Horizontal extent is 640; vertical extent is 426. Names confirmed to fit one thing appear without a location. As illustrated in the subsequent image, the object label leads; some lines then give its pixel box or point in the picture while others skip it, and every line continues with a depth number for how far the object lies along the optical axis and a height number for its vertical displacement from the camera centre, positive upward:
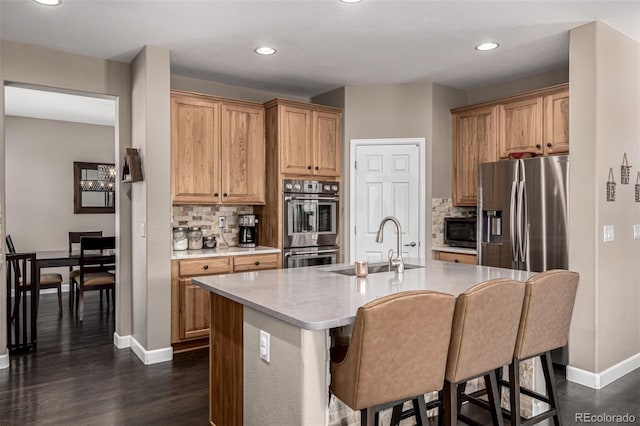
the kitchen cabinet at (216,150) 4.20 +0.60
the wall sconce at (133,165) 3.77 +0.39
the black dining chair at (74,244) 5.55 -0.48
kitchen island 1.80 -0.53
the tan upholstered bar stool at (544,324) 2.20 -0.58
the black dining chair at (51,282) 5.46 -0.85
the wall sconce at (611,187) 3.35 +0.17
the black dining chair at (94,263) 5.08 -0.60
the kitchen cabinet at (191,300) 3.97 -0.80
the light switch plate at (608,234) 3.34 -0.18
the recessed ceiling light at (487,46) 3.74 +1.38
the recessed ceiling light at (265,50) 3.81 +1.39
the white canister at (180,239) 4.40 -0.27
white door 4.95 +0.16
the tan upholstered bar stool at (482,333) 1.93 -0.55
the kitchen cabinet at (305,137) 4.65 +0.79
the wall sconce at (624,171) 3.50 +0.30
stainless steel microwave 4.59 -0.22
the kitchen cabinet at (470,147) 4.66 +0.68
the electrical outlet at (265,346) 2.00 -0.61
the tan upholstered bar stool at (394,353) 1.67 -0.55
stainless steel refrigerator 3.53 -0.04
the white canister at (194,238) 4.49 -0.27
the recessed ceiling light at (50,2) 2.89 +1.36
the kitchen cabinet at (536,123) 4.04 +0.83
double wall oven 4.68 -0.12
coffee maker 4.76 -0.21
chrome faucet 2.77 -0.32
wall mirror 7.04 +0.39
